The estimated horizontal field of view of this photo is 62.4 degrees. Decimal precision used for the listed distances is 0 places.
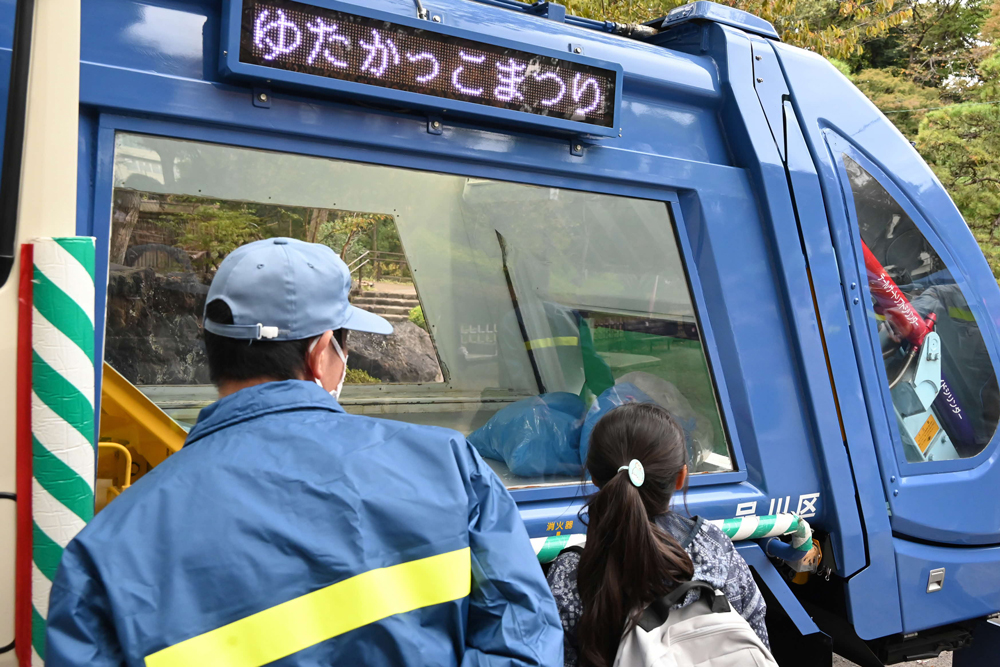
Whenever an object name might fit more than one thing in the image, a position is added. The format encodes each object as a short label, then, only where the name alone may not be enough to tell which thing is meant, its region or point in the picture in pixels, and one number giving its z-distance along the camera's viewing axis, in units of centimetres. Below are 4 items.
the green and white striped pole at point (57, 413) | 144
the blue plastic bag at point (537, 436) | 262
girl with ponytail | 171
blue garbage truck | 153
